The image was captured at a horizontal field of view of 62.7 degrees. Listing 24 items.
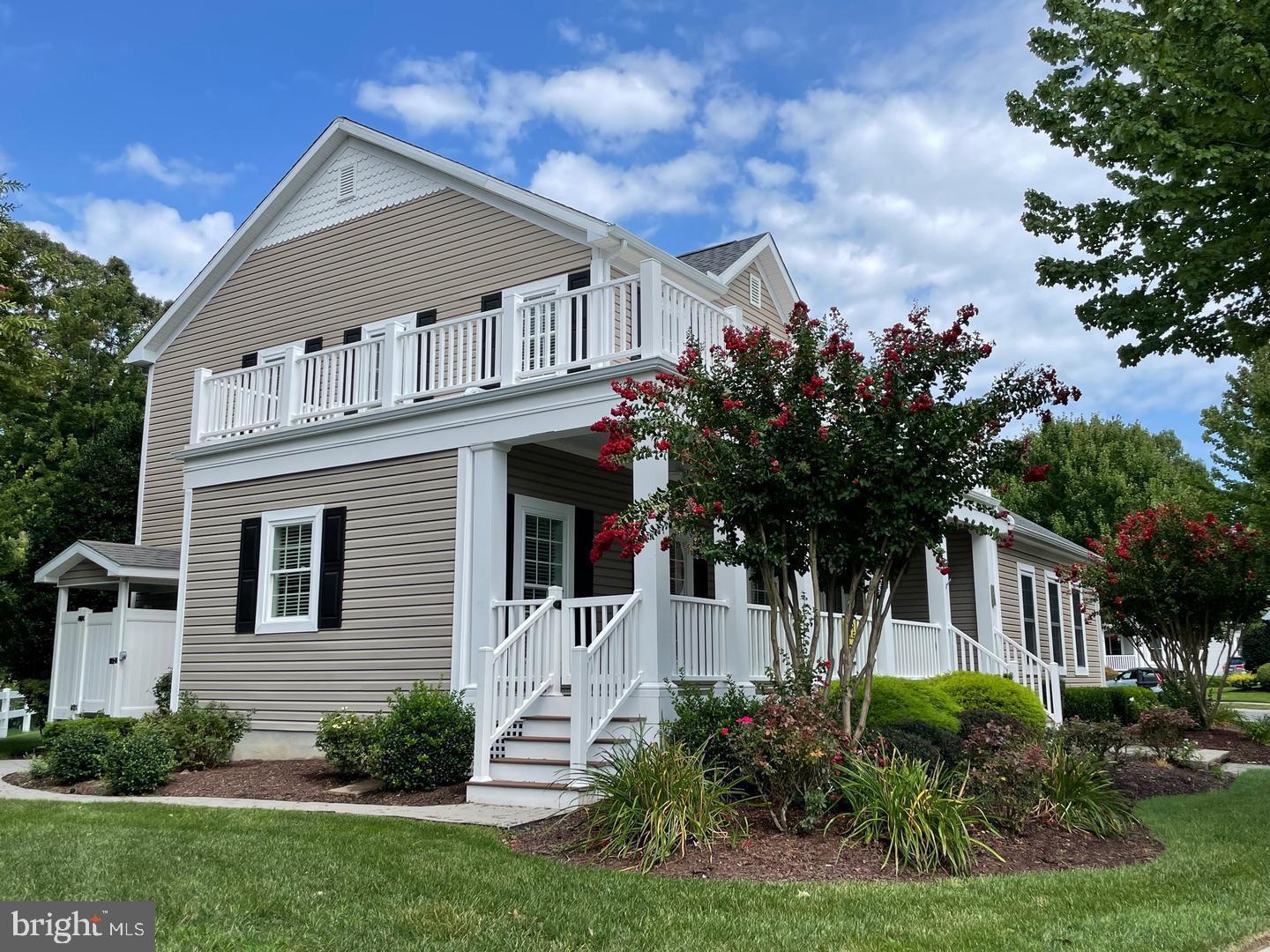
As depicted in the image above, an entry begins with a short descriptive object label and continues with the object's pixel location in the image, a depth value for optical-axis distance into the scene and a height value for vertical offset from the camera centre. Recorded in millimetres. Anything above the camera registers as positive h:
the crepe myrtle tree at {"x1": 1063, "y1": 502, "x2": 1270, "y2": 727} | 17125 +1173
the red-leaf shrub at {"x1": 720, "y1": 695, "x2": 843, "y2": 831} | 7566 -702
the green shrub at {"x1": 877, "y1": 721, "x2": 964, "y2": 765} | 8984 -765
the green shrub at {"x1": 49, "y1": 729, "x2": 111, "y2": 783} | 11508 -1056
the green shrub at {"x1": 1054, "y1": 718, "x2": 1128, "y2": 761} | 10077 -843
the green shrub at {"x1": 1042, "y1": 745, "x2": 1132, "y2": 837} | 8031 -1128
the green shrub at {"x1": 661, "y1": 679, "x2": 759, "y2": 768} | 9328 -557
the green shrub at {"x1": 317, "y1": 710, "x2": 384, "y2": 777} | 10945 -888
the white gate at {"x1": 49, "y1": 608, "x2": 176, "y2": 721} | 15164 -27
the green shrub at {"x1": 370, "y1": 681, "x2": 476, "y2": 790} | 10562 -880
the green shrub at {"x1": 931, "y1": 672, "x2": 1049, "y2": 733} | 13930 -533
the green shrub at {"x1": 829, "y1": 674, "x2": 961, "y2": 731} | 11375 -529
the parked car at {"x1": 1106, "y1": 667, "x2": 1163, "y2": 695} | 44750 -1010
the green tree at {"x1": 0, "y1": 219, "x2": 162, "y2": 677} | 13914 +4560
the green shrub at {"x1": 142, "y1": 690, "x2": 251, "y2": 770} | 12648 -889
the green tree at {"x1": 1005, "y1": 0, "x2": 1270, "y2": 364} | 8281 +4188
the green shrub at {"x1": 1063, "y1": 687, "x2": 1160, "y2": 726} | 21125 -1003
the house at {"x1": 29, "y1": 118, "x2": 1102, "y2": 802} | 10539 +2199
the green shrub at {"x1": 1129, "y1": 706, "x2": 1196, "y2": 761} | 12969 -950
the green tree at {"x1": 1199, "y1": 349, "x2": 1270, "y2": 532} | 14484 +3916
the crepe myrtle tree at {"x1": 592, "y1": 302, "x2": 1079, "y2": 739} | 8500 +1674
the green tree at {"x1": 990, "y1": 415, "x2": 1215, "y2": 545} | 37812 +6517
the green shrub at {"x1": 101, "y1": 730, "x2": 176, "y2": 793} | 10805 -1097
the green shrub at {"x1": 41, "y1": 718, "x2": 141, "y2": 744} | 12820 -841
